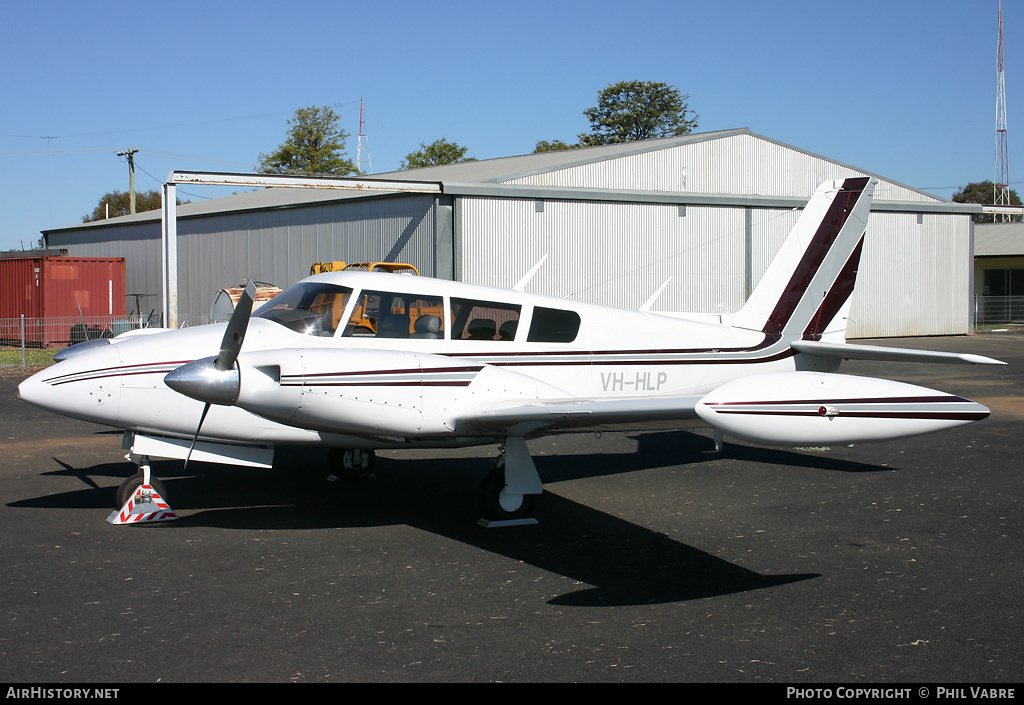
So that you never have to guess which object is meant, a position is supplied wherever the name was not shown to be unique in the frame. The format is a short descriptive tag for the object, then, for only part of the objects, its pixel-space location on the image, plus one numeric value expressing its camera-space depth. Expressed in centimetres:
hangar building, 2451
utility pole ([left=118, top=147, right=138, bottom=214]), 5212
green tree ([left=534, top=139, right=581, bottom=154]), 7306
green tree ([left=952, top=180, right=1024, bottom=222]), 9425
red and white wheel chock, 742
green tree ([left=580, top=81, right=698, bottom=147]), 7219
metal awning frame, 2050
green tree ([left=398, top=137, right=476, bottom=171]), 7619
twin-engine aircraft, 562
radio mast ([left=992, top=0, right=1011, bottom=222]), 5449
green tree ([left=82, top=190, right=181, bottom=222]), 9519
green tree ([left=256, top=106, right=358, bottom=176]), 6178
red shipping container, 2962
